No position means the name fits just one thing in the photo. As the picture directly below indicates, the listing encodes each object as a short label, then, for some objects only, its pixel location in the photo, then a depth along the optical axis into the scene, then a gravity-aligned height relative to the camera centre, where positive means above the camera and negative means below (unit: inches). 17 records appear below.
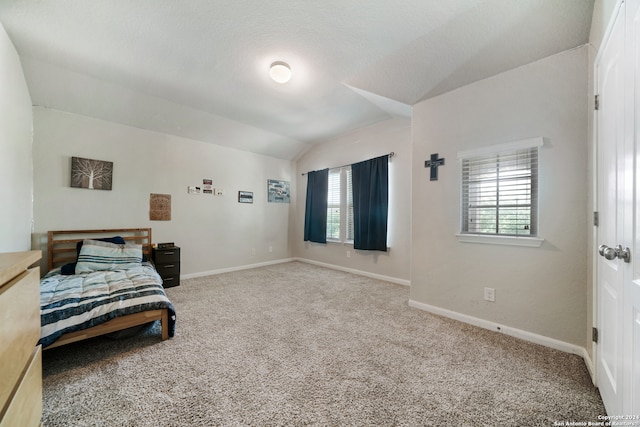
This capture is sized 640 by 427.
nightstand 137.9 -29.4
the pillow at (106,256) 109.2 -21.1
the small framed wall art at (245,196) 187.6 +12.8
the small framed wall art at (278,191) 206.8 +19.6
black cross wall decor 103.5 +21.7
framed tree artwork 124.9 +19.7
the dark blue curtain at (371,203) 156.0 +7.6
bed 70.2 -26.7
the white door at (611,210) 46.9 +1.7
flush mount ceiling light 94.8 +55.3
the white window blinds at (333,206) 188.9 +6.3
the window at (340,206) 182.9 +6.2
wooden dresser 24.2 -14.7
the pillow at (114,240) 126.2 -14.7
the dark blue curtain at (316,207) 193.8 +5.6
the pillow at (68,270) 105.4 -25.6
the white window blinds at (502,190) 83.5 +9.5
